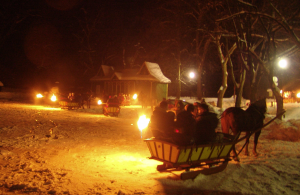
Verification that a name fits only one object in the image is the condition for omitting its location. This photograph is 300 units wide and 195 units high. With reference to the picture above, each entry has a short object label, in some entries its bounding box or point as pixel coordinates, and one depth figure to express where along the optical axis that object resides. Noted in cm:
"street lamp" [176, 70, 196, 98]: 4122
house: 4341
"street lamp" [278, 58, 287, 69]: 2120
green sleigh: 690
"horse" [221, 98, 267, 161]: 970
